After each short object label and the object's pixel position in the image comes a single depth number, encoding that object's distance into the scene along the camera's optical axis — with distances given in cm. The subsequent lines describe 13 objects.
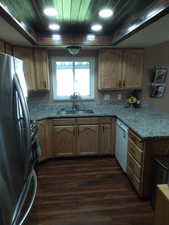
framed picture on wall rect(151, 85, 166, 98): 352
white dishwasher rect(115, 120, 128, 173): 256
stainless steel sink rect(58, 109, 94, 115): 336
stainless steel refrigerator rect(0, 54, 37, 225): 83
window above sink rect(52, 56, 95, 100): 345
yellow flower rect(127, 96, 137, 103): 344
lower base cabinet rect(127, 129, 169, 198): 198
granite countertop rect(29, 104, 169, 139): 209
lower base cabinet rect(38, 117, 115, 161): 304
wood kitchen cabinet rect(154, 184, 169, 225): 109
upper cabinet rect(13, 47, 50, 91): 299
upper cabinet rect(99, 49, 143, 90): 322
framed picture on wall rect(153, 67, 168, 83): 342
